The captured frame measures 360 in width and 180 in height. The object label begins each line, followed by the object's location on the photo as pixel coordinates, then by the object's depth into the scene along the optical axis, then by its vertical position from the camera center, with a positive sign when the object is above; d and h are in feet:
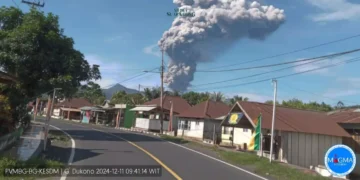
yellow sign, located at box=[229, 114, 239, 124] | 89.65 +5.10
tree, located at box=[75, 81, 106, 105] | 342.29 +36.02
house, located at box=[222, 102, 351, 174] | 77.30 +2.76
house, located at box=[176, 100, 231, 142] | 134.21 +6.81
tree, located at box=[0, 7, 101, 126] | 84.02 +17.00
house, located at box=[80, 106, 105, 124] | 234.23 +9.36
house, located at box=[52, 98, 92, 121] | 272.35 +14.53
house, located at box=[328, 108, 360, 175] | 88.33 +5.84
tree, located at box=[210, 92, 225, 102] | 240.81 +28.59
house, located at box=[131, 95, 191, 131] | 165.27 +10.65
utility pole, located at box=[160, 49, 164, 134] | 146.72 +25.20
